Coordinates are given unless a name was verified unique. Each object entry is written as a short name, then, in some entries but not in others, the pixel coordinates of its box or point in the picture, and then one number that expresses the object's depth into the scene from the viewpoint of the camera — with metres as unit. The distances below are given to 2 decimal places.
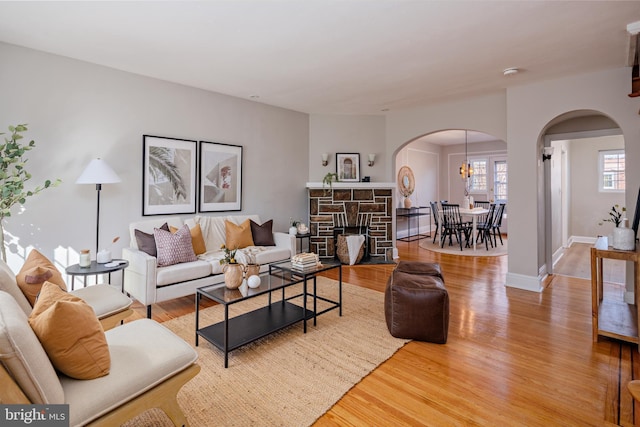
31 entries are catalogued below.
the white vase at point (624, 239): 2.56
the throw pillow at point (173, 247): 3.37
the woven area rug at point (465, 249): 6.29
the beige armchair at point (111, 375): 1.08
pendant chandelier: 7.51
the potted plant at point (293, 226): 4.87
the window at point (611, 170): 6.52
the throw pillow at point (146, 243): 3.40
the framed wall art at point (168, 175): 3.89
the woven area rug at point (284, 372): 1.80
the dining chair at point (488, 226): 6.90
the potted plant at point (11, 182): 2.57
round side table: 2.77
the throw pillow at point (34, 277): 1.92
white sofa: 3.08
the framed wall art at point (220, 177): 4.39
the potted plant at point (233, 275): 2.52
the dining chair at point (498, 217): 7.11
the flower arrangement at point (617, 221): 2.75
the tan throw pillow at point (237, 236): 4.21
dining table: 6.56
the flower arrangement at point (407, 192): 8.24
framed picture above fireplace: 5.84
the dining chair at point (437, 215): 7.40
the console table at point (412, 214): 8.00
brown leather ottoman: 2.59
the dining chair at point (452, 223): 6.92
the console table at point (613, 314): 2.49
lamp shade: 3.14
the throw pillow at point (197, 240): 3.83
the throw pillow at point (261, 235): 4.47
